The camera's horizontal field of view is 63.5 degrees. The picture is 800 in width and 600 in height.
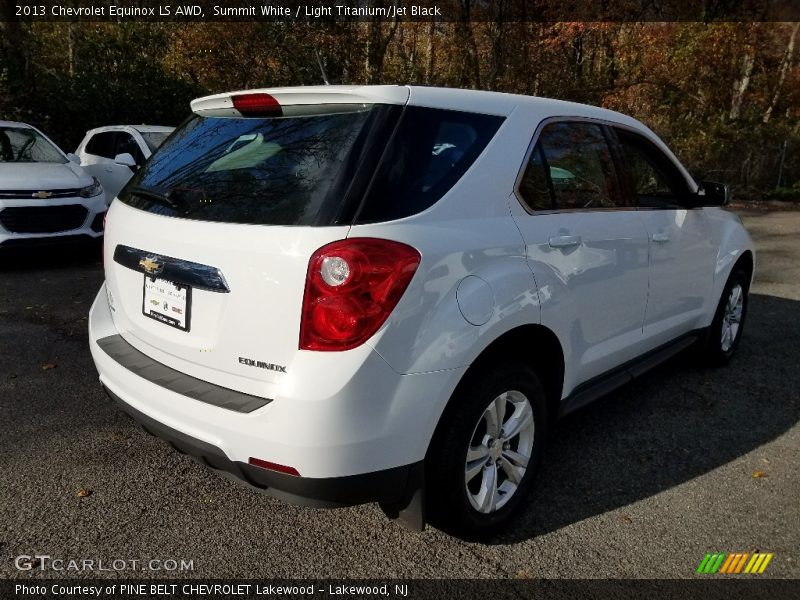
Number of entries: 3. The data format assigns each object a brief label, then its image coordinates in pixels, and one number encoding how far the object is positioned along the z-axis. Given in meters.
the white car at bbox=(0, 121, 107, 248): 6.96
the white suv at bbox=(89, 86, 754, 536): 2.10
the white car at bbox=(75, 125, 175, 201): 9.83
